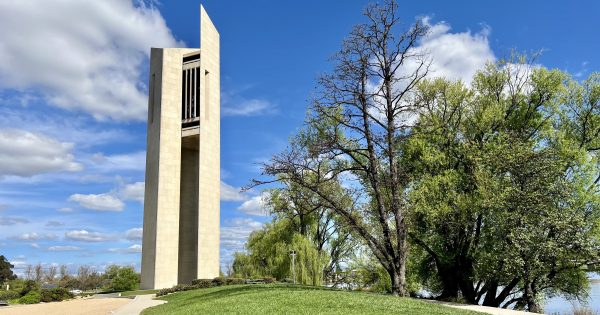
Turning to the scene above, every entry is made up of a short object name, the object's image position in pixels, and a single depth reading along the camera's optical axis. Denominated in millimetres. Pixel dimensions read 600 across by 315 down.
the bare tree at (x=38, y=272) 71656
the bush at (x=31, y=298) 29467
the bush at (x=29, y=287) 34803
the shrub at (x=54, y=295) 30911
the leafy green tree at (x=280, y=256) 34562
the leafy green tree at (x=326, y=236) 37281
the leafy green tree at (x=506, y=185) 20016
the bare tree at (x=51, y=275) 73812
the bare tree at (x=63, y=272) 77750
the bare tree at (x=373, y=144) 17422
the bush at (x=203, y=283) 28520
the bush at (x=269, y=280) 31031
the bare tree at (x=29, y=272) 72781
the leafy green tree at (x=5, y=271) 67000
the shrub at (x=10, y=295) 33991
